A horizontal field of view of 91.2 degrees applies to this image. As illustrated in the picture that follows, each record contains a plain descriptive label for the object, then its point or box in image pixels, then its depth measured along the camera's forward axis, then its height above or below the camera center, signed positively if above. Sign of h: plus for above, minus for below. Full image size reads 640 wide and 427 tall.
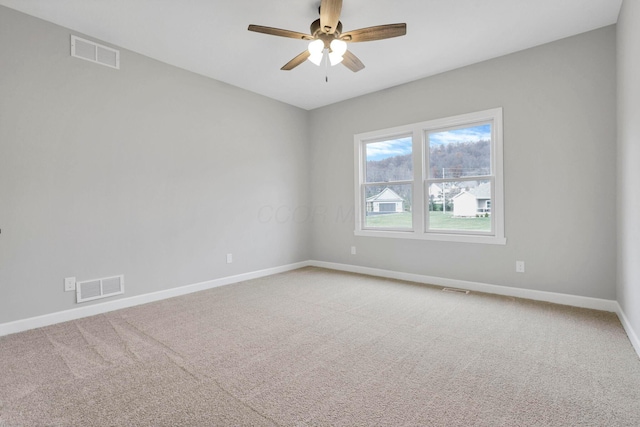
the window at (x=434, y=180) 3.74 +0.36
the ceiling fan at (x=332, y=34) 2.36 +1.41
